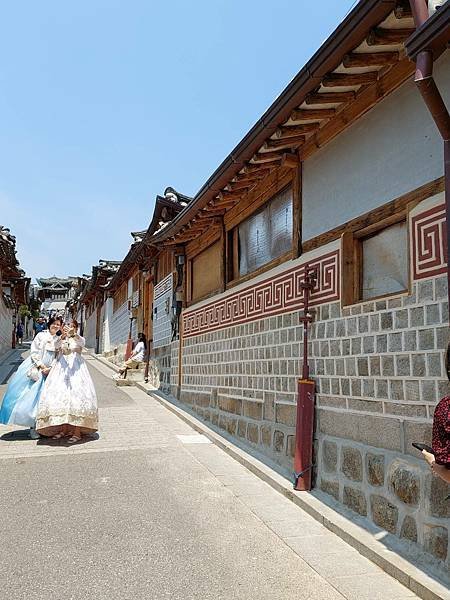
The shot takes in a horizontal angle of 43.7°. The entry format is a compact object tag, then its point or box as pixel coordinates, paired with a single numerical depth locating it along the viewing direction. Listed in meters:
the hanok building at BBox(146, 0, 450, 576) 4.05
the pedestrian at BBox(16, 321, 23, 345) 35.75
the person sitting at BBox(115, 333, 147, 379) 16.80
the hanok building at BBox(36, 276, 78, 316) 69.94
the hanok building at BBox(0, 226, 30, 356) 19.64
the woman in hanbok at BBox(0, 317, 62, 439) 8.09
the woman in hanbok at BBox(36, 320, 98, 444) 7.96
